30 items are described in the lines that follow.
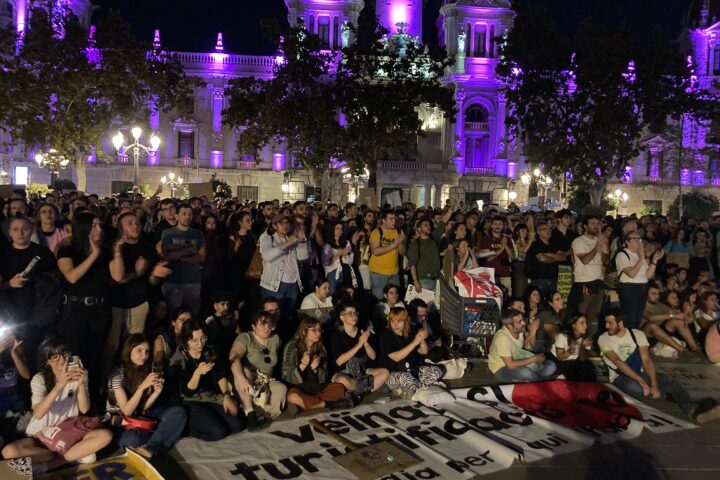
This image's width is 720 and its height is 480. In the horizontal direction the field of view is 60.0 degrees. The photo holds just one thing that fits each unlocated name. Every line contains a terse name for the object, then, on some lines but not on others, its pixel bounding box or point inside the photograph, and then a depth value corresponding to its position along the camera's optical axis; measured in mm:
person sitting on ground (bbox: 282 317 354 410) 6598
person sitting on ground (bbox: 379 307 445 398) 7246
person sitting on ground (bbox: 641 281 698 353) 9180
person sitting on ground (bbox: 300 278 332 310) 7969
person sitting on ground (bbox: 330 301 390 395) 6984
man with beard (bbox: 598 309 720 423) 7141
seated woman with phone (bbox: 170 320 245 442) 5801
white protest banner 5172
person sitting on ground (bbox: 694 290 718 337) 9398
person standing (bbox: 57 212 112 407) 5957
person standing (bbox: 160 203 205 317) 7590
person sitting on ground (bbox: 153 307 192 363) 6004
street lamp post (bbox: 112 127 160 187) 16848
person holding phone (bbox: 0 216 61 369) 5609
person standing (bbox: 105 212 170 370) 6512
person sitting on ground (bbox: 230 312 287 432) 6062
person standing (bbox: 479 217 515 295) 9984
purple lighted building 42500
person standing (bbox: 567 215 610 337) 8961
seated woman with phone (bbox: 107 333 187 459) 5434
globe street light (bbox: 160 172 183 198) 38275
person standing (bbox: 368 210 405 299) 9320
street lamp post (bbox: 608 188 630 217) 41344
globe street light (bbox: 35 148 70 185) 28750
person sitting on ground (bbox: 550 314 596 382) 7523
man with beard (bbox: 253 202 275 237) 11155
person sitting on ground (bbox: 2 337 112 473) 4996
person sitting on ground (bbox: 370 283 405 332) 8438
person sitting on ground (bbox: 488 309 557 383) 7395
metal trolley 7828
